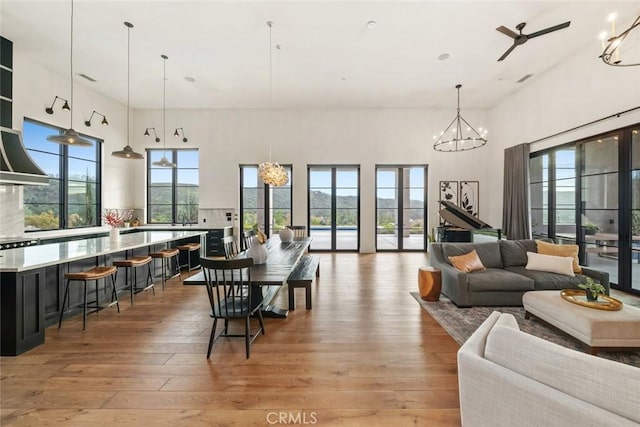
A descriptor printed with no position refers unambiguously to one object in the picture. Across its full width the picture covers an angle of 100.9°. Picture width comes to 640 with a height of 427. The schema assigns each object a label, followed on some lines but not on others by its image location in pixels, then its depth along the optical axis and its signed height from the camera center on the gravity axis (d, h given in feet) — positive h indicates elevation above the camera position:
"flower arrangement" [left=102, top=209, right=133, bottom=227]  20.66 -0.33
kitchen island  7.96 -2.49
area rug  7.76 -4.15
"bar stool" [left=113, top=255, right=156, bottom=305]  12.45 -2.99
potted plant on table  8.35 -2.45
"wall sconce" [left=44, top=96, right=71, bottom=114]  15.94 +6.63
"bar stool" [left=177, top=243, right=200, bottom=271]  17.41 -2.42
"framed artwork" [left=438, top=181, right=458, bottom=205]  25.38 +2.19
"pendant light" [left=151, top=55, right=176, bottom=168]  18.09 +8.94
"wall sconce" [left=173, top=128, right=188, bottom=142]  24.74 +7.37
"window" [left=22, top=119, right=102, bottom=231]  16.63 +1.91
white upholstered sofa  2.89 -2.14
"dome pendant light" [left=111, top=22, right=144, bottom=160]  13.48 +3.10
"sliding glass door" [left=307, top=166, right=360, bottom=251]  26.00 +0.55
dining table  8.28 -2.01
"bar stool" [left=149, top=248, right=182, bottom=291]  14.91 -2.82
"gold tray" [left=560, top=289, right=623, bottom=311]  8.02 -2.80
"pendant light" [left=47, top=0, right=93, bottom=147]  10.35 +2.89
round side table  12.30 -3.36
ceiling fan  11.00 +7.93
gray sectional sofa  11.35 -3.04
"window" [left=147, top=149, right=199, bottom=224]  25.44 +2.33
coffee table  7.46 -3.27
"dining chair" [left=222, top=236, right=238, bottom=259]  11.28 -1.60
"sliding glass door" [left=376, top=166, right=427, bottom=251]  26.03 +0.66
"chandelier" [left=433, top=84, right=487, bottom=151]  24.93 +7.37
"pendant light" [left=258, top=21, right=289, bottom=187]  15.29 +2.31
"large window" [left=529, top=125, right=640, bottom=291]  13.53 +0.78
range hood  12.48 +2.39
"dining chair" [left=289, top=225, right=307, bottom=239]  19.85 -1.39
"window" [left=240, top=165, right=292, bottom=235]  25.99 +0.73
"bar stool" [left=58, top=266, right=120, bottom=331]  9.89 -2.45
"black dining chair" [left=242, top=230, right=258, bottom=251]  13.55 -1.37
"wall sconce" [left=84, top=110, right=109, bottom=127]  19.81 +6.82
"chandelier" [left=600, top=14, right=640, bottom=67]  6.45 +4.32
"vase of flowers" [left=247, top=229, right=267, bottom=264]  10.13 -1.47
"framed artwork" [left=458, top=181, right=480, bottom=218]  25.40 +1.81
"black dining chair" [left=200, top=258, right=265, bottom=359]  7.61 -2.91
